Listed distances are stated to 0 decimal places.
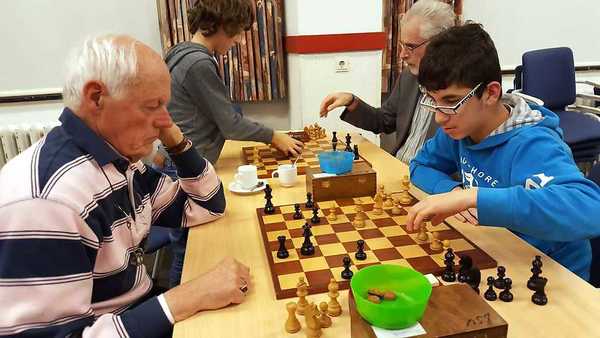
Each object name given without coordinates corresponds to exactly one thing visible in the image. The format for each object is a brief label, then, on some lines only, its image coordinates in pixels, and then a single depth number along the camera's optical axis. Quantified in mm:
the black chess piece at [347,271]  1229
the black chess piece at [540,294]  1118
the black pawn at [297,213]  1625
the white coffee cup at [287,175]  1969
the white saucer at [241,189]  1915
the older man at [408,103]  2203
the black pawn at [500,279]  1174
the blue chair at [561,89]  3553
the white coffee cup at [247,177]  1938
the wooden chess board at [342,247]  1258
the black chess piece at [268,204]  1685
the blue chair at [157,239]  2338
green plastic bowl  897
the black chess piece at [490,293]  1141
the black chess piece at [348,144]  2338
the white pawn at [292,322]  1061
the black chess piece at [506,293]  1136
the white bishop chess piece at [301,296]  1093
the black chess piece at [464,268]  1205
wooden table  1054
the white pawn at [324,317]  1067
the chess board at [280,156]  2211
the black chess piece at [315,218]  1569
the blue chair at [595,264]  1517
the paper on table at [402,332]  890
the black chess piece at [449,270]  1224
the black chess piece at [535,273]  1167
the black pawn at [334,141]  2422
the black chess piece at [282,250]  1353
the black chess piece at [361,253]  1321
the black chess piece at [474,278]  1179
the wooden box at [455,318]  889
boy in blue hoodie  1293
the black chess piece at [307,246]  1361
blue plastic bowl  1792
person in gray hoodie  2223
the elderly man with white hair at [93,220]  1011
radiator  3643
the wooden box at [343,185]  1768
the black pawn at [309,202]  1704
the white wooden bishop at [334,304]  1106
